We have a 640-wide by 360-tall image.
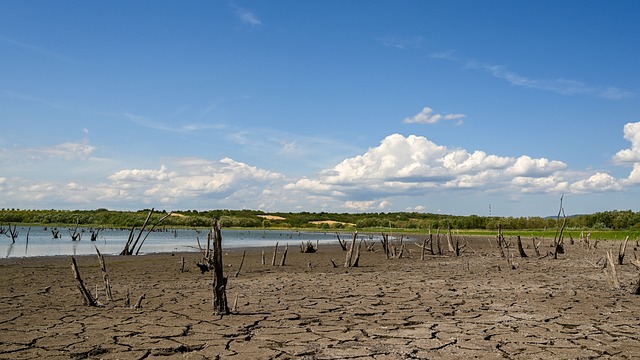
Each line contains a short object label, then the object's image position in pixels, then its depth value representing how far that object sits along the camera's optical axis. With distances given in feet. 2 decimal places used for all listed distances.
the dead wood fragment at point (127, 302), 28.96
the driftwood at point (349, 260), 56.95
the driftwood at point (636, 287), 35.32
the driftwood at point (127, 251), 73.37
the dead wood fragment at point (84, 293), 28.78
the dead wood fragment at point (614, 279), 37.32
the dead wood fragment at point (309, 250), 82.99
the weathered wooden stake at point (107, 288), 29.68
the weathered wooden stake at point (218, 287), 27.37
